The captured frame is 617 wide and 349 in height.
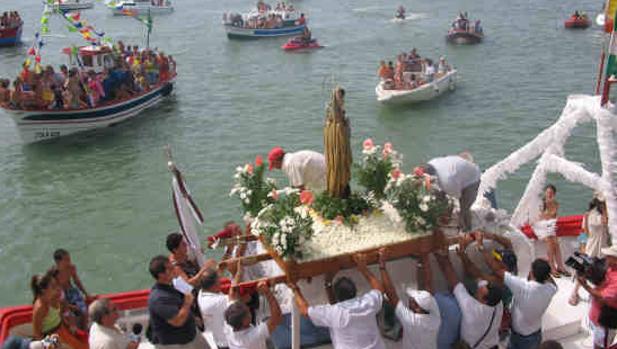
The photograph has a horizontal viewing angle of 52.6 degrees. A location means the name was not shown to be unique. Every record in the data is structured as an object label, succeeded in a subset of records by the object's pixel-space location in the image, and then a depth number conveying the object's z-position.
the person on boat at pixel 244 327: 4.58
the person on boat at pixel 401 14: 43.53
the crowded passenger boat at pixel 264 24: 39.94
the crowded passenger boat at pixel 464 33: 33.91
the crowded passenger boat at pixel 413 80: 23.00
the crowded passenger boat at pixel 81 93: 19.36
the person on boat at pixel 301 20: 41.03
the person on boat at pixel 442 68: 24.41
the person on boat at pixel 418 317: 4.72
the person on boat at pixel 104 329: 4.84
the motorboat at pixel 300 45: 35.28
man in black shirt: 4.84
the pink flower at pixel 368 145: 5.78
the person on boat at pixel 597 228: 6.81
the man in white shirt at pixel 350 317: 4.56
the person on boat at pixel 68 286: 6.05
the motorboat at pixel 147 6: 52.19
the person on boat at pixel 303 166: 5.96
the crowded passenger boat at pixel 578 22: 36.12
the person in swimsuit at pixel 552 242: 7.18
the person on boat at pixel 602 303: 5.02
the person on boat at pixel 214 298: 5.07
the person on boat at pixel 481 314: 4.82
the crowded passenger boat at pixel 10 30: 39.31
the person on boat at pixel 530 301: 4.99
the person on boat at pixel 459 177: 5.51
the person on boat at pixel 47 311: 5.27
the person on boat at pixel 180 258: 6.06
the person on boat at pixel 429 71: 23.69
